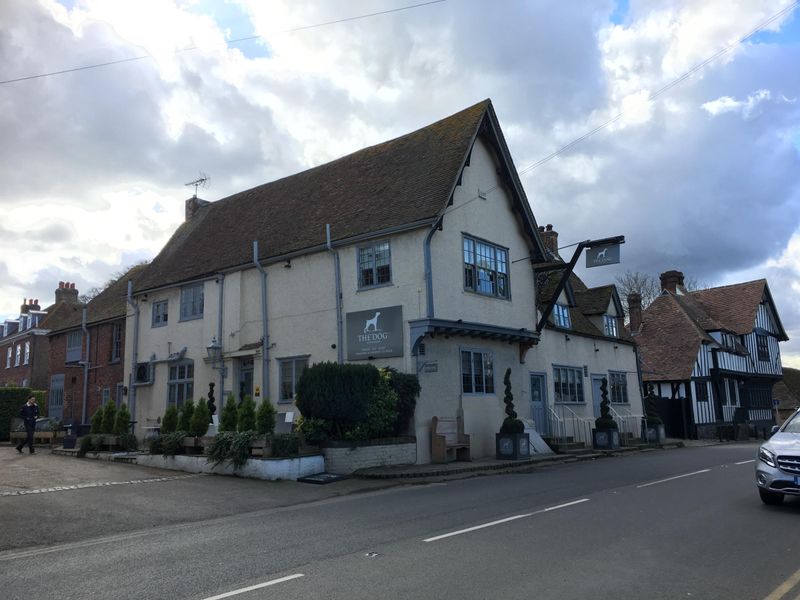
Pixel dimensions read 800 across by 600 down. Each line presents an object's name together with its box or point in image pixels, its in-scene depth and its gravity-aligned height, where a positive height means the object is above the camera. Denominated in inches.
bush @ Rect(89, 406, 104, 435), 826.2 -1.3
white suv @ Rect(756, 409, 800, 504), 359.6 -38.6
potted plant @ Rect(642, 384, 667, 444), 1109.1 -40.7
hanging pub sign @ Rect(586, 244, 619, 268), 812.0 +187.0
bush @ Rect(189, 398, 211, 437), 697.0 -3.6
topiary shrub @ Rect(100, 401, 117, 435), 821.2 +2.7
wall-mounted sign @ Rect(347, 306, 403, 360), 737.0 +91.9
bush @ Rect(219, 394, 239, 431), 669.3 -0.3
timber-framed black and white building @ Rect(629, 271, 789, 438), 1432.1 +114.5
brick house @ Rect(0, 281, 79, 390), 1594.5 +218.5
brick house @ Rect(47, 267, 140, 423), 1136.8 +118.1
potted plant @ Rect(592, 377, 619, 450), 966.9 -39.4
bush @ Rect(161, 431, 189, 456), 687.7 -24.8
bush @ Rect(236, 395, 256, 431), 653.3 -0.9
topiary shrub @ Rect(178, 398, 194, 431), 714.2 +3.4
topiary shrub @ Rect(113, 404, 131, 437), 802.7 -2.4
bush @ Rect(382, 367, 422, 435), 693.9 +22.0
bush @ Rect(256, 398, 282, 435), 639.1 -2.6
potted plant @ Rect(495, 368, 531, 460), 758.5 -37.4
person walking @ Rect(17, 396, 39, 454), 784.9 +11.3
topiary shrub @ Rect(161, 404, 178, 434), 722.6 -2.6
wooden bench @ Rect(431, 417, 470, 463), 720.3 -33.9
